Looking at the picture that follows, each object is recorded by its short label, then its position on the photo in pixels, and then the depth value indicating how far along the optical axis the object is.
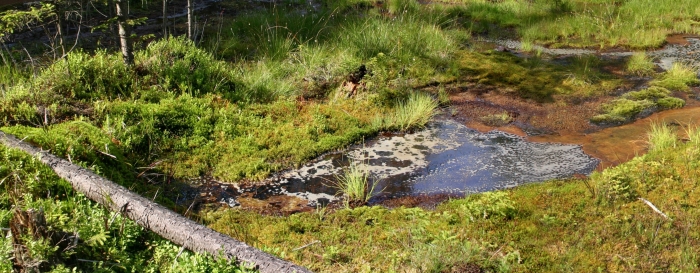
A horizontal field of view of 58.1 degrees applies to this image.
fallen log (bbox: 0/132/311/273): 3.62
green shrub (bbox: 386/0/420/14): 13.62
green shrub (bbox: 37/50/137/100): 6.86
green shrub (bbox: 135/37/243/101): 7.59
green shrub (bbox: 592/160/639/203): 5.47
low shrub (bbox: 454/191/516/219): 5.15
